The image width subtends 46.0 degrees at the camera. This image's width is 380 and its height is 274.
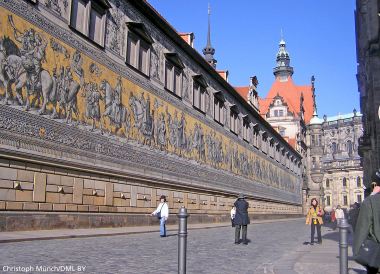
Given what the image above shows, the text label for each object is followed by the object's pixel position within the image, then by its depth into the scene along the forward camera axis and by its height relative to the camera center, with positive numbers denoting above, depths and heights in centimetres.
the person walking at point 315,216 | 1314 -24
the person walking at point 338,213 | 2280 -24
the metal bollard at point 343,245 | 520 -43
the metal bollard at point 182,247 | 533 -49
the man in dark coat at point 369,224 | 429 -15
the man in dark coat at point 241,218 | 1197 -31
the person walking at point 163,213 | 1282 -23
